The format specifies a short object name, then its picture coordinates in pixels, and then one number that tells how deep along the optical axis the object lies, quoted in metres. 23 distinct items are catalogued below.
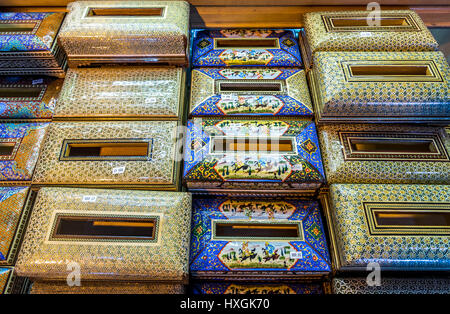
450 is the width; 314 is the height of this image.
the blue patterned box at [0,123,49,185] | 1.17
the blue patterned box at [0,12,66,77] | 1.34
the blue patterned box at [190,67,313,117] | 1.31
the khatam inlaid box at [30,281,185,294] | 1.03
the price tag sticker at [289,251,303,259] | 1.06
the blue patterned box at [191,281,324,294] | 1.11
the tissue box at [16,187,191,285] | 0.95
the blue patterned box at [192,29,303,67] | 1.48
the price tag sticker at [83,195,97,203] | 1.05
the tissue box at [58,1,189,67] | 1.31
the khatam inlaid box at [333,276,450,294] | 1.04
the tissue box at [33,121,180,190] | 1.13
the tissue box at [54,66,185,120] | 1.28
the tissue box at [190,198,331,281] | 1.05
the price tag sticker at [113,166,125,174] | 1.13
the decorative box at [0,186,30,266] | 1.04
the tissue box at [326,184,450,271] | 0.99
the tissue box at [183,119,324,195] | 1.14
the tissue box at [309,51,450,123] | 1.19
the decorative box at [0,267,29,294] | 1.00
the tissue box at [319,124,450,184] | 1.17
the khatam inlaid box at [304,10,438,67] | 1.39
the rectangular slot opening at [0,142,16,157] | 1.23
